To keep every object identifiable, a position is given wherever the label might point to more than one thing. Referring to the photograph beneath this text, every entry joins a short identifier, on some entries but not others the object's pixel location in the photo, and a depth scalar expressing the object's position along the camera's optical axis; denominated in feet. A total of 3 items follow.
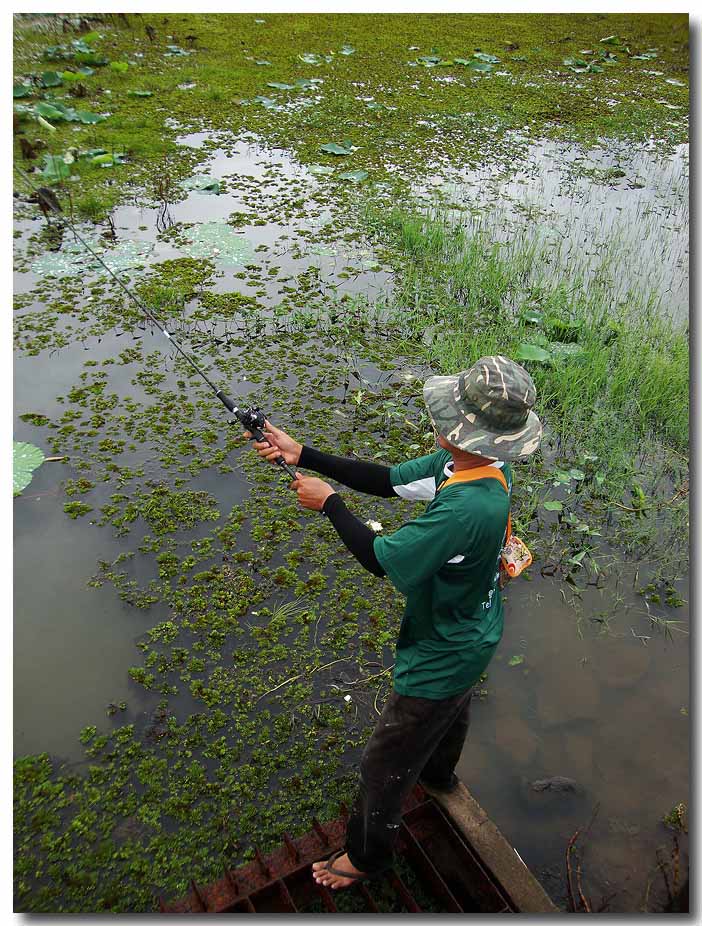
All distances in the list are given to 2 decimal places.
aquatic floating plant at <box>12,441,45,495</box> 11.65
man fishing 5.49
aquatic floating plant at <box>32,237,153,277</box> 17.40
